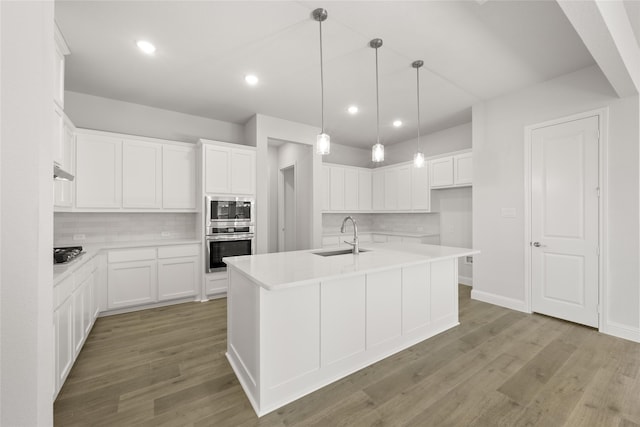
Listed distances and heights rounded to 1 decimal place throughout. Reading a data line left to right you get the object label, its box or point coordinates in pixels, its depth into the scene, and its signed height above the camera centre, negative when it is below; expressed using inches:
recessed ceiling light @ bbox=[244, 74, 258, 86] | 124.1 +62.5
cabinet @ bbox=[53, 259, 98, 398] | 71.2 -32.9
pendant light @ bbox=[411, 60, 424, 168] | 113.9 +62.4
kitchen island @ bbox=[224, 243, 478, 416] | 70.2 -32.0
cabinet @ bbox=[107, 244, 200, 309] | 134.0 -32.3
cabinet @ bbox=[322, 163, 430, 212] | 205.0 +18.9
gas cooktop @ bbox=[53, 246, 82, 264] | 86.0 -14.4
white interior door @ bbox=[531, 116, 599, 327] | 116.0 -4.4
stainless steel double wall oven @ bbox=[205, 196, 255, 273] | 155.6 -9.0
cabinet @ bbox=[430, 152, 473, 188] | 172.1 +27.3
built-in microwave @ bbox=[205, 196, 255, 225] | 155.5 +2.2
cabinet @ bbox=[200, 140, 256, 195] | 155.9 +26.4
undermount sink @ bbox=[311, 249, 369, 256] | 110.4 -16.8
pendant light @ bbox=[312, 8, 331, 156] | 95.7 +24.6
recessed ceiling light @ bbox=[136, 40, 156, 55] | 99.0 +62.4
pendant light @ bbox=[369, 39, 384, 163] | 100.0 +24.6
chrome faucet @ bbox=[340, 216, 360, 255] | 105.6 -13.4
